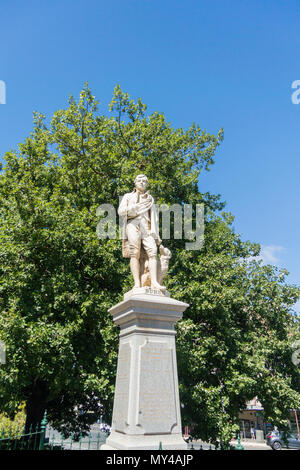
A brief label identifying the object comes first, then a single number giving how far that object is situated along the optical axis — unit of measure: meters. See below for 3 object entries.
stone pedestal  5.62
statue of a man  7.36
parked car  26.09
